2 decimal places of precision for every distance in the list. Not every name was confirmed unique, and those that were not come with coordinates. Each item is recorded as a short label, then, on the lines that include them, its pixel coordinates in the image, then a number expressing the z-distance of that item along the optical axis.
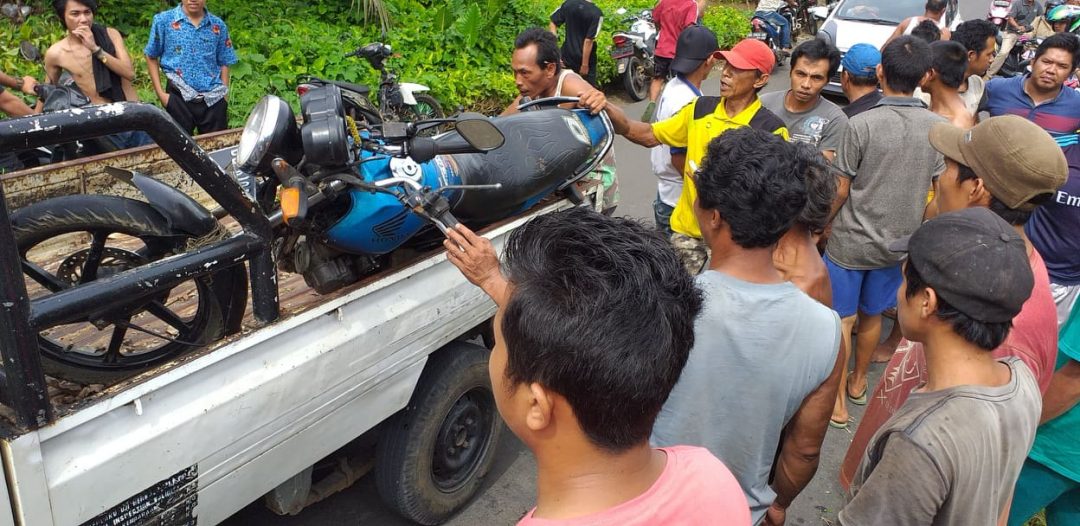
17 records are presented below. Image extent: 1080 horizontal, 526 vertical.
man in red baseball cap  3.55
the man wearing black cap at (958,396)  1.57
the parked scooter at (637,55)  9.48
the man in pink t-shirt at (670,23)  7.87
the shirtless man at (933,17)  7.41
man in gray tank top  1.91
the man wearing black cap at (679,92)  4.20
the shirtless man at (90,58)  5.07
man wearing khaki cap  2.09
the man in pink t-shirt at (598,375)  1.18
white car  9.35
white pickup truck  1.77
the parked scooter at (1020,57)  8.21
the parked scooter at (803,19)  13.91
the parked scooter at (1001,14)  10.76
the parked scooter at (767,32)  11.88
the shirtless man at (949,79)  4.38
